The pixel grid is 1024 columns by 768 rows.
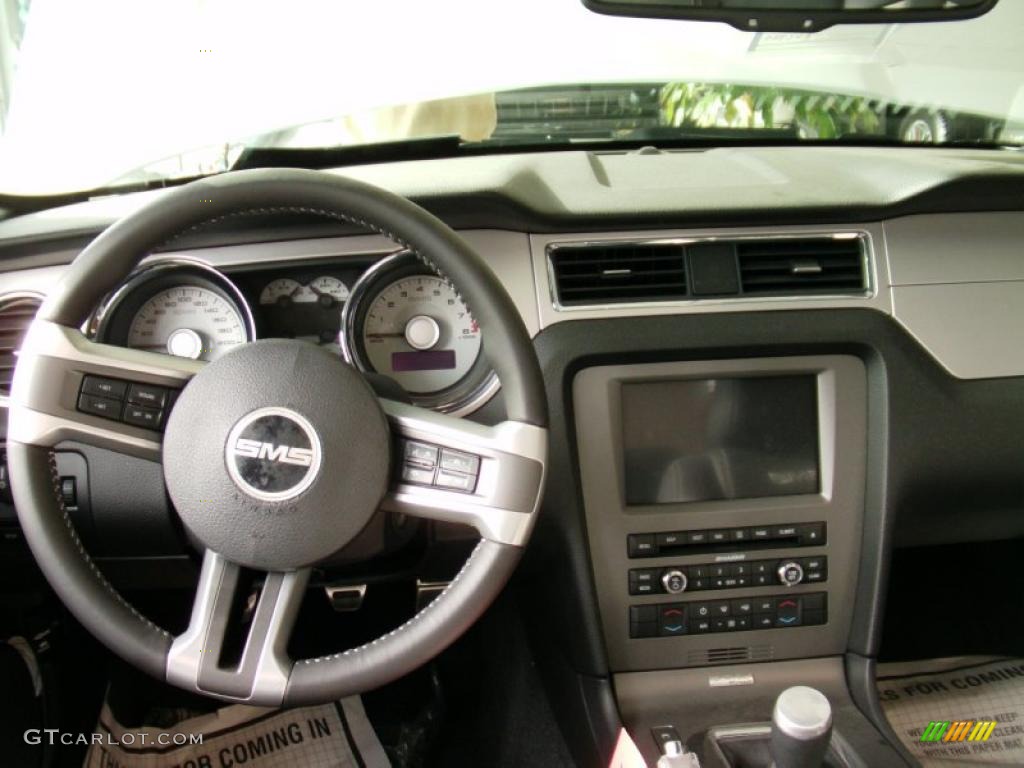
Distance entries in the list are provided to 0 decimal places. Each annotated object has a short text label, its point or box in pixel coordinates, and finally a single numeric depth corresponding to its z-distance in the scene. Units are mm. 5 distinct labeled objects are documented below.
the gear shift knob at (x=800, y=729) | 983
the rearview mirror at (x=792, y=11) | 1223
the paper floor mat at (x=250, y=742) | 1569
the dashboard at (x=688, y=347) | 1240
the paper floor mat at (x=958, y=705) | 1461
